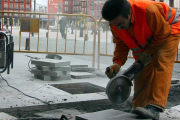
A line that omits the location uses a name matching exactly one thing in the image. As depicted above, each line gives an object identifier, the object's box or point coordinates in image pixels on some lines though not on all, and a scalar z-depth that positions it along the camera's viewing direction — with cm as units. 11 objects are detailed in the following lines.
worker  309
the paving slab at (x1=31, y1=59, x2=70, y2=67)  598
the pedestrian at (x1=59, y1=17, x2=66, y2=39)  1791
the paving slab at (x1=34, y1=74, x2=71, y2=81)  606
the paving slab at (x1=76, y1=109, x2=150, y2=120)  338
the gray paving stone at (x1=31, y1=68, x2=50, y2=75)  608
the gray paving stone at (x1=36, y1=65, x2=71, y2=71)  604
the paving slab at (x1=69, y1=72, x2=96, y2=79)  646
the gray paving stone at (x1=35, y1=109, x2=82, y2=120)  381
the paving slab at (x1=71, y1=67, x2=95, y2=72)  707
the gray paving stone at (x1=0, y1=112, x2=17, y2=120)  355
